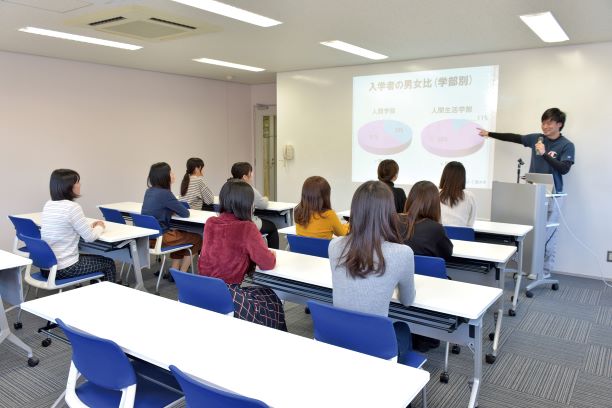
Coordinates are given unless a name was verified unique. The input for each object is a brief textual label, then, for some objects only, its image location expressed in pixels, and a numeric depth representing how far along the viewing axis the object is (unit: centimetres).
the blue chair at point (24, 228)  425
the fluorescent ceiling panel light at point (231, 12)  364
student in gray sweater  202
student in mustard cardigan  347
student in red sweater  264
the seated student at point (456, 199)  388
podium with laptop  459
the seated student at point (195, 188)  544
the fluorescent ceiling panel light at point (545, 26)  400
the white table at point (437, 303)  219
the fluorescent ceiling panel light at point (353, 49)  523
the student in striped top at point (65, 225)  352
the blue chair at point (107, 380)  164
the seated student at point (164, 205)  466
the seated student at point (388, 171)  449
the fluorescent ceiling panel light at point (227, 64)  654
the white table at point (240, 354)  143
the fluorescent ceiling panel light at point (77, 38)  472
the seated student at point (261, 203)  511
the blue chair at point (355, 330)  184
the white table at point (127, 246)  393
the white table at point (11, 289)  303
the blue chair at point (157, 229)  447
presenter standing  484
